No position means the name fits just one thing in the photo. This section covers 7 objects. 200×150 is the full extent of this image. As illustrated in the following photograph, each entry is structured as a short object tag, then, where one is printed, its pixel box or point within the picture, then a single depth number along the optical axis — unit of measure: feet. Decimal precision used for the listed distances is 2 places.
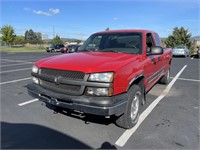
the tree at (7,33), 162.20
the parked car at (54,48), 118.34
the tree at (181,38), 122.02
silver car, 71.09
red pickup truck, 9.41
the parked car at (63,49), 113.29
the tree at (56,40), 204.44
